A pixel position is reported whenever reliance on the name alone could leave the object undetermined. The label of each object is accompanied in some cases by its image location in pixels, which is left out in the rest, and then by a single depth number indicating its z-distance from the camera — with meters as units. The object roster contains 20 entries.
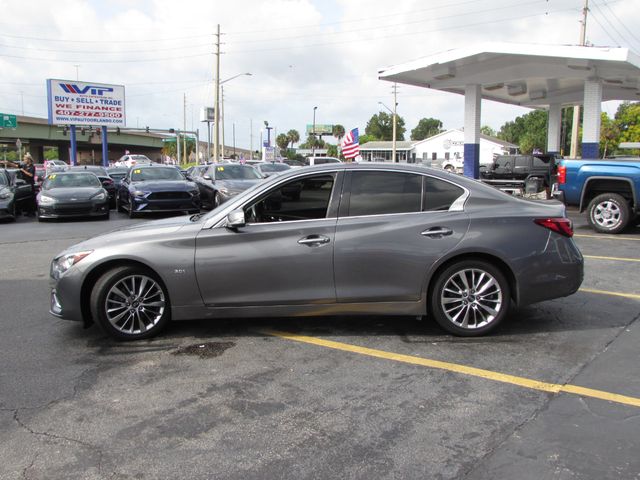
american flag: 21.66
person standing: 17.52
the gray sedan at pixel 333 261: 4.91
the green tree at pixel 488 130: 139.38
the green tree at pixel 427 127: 161.00
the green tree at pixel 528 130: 95.06
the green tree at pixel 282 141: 127.94
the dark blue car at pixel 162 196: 15.06
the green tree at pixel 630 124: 67.02
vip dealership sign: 37.16
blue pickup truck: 10.80
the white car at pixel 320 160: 34.54
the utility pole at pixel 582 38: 36.41
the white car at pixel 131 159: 45.58
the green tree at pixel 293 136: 130.00
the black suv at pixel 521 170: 21.23
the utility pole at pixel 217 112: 40.84
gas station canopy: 18.06
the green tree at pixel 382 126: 137.50
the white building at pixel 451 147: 80.88
